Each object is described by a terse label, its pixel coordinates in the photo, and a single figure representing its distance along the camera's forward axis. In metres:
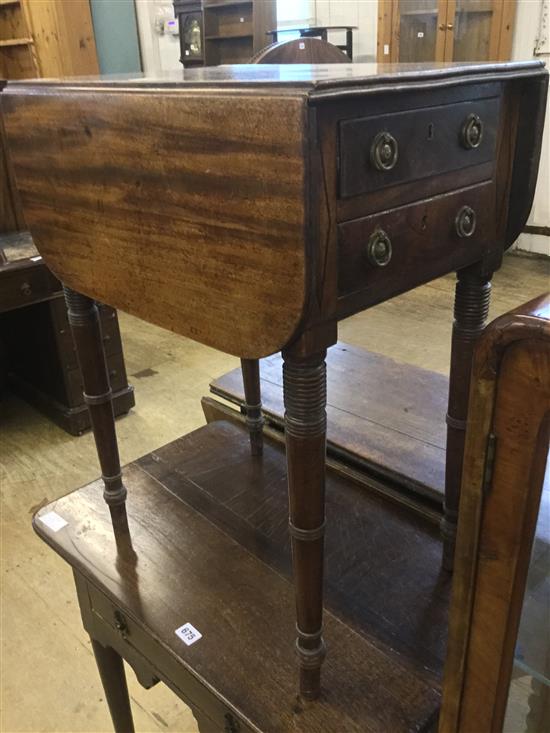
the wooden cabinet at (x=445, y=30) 3.66
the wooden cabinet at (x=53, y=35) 4.40
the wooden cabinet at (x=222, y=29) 4.17
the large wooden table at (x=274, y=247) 0.59
